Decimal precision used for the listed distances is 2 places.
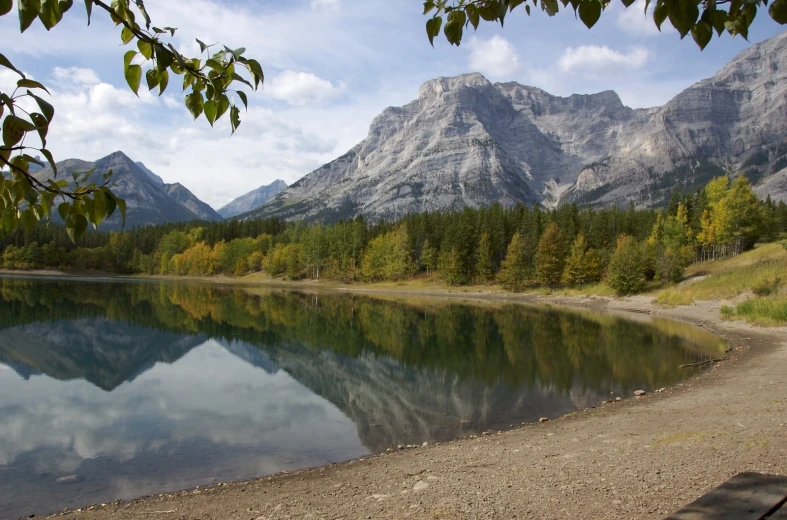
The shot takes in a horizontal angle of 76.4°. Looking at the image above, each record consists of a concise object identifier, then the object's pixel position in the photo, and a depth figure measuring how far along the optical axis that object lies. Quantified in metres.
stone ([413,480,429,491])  9.61
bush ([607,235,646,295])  67.94
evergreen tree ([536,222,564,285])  86.44
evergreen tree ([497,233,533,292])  87.12
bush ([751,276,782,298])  43.34
